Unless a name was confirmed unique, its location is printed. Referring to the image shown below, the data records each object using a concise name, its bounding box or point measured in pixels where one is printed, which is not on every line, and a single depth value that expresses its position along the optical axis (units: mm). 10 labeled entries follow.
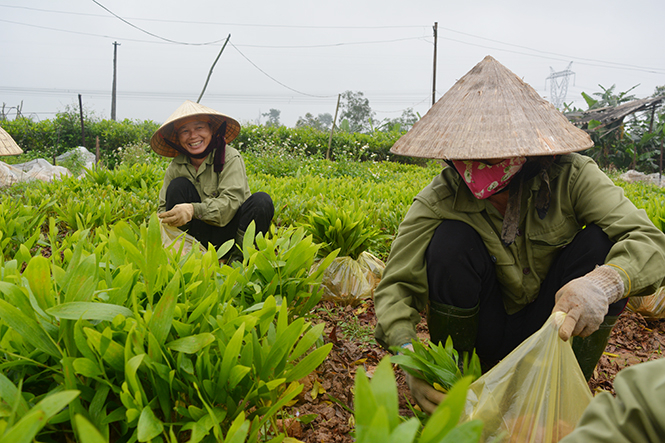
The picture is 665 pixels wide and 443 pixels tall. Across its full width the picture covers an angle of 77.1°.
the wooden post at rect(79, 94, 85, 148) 12502
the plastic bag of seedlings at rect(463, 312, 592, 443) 1020
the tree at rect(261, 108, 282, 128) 70875
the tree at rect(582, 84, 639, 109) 14750
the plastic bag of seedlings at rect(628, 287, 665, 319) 2424
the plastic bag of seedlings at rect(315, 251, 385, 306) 2645
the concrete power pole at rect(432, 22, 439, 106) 17328
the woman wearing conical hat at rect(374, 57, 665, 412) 1314
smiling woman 2807
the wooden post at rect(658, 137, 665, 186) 10888
